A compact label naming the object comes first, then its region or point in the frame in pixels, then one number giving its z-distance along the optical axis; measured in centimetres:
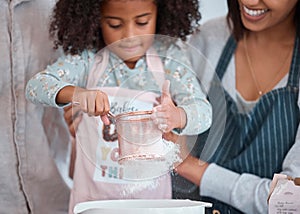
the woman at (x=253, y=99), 184
